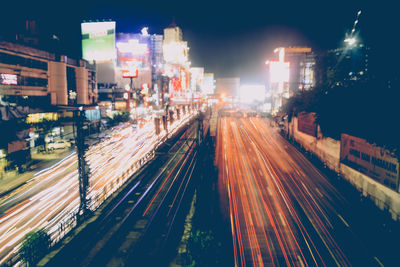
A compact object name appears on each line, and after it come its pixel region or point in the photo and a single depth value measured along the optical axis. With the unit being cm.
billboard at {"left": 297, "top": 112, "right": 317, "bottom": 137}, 2667
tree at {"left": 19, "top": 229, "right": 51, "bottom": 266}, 995
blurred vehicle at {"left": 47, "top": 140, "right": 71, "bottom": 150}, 2867
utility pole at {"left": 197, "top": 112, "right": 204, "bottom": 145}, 1987
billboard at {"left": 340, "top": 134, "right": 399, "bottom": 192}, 1333
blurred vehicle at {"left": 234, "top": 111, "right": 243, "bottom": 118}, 7218
